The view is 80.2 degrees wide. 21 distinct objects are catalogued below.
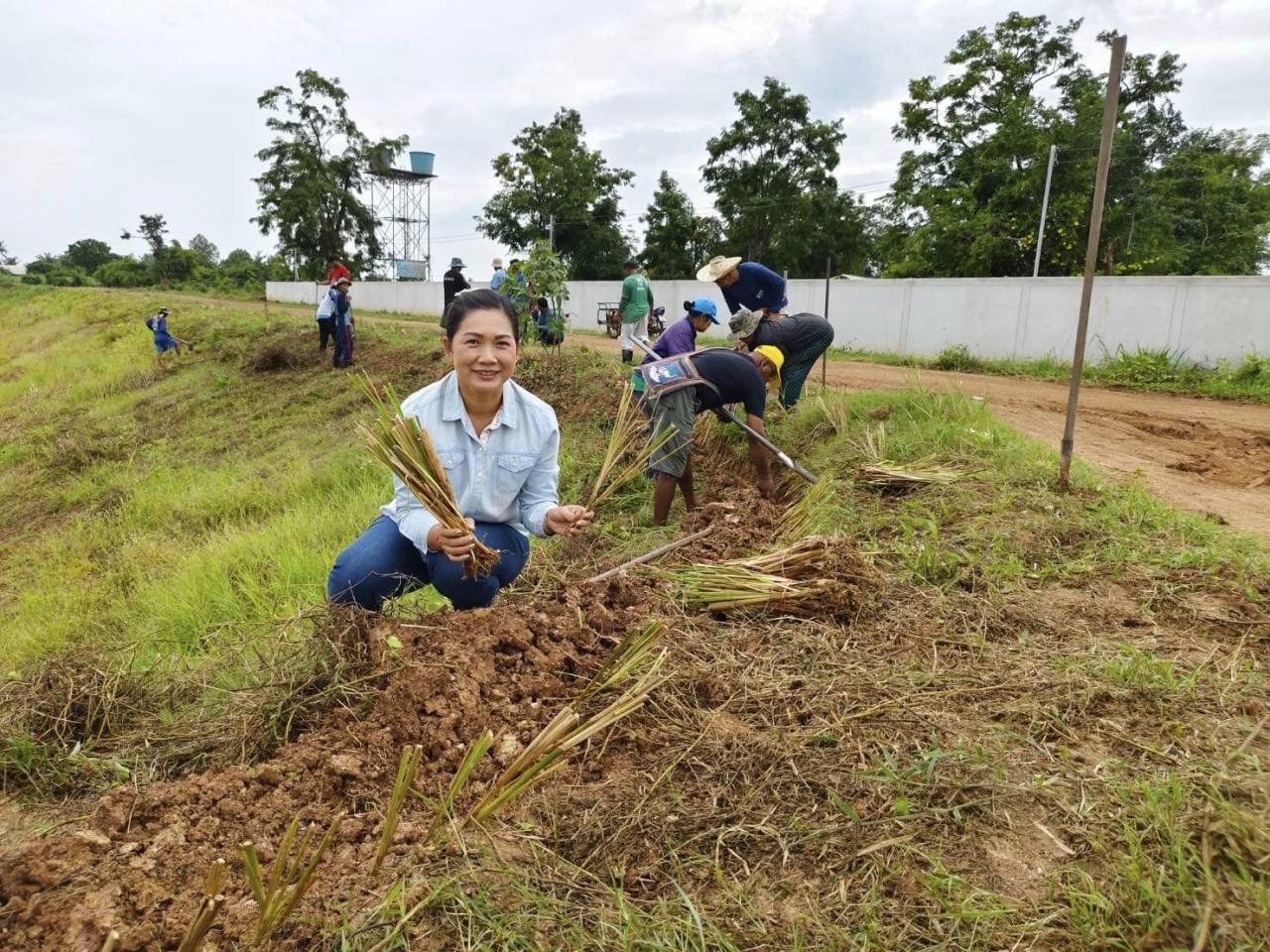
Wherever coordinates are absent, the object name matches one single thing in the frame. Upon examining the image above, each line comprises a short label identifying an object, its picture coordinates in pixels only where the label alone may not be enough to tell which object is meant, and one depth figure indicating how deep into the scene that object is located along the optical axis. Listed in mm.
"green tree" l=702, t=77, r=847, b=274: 25203
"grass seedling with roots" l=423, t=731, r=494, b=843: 1220
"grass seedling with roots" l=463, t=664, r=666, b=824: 1370
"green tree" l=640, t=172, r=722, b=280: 28250
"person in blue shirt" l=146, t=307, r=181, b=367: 14305
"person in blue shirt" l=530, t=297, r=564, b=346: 9375
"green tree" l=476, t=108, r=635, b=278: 30359
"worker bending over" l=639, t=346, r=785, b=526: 4312
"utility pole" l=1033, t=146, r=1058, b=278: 15016
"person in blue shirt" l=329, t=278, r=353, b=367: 11422
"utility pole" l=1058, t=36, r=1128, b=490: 3158
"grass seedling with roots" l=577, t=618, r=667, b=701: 1821
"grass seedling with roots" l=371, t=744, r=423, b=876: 1193
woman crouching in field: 2229
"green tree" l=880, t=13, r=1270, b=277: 17375
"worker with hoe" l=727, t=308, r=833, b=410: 5051
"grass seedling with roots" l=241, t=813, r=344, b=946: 1042
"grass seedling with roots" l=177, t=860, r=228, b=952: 985
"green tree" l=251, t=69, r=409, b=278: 30969
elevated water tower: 34750
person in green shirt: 9594
